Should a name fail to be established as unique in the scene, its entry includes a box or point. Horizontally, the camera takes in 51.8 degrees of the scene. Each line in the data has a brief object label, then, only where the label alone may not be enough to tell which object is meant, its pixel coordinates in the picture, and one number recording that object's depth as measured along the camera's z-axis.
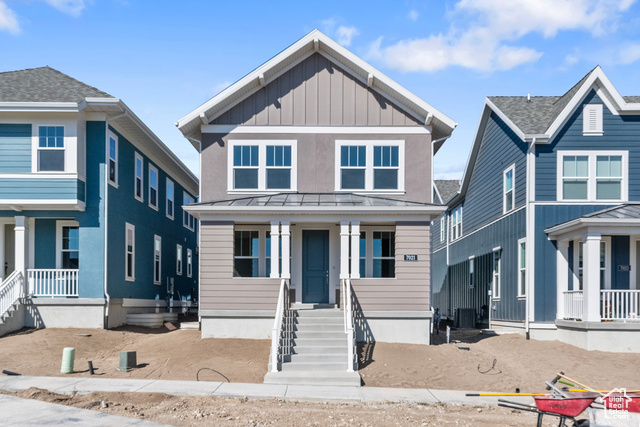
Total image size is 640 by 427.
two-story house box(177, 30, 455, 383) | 19.41
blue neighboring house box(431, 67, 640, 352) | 18.38
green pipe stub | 14.53
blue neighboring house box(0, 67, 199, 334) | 19.08
